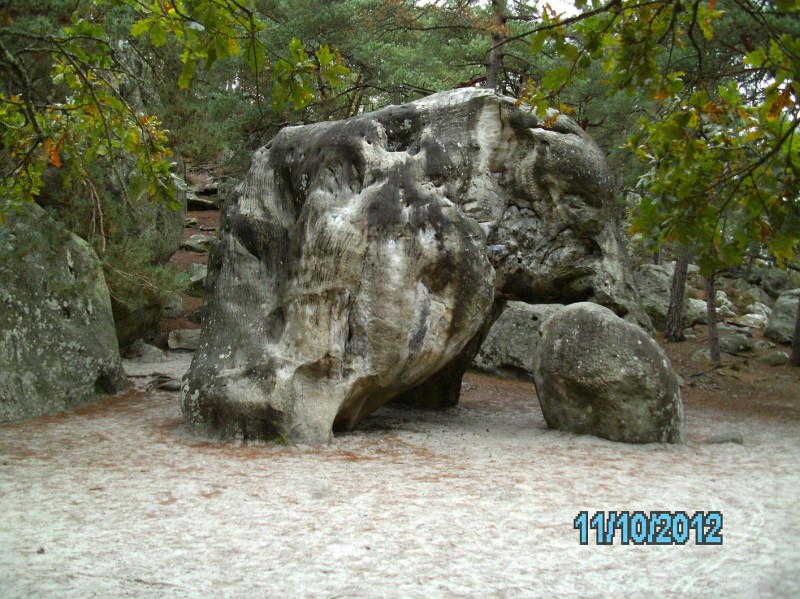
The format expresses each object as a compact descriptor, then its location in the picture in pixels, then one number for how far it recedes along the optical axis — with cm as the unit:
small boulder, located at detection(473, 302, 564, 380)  1280
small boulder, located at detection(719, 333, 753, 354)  1578
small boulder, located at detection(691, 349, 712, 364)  1438
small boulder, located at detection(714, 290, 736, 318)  1941
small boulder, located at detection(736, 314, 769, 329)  1889
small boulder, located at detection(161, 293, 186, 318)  1392
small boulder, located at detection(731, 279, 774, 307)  2120
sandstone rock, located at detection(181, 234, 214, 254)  1920
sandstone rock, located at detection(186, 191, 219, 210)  2370
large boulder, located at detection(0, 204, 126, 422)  794
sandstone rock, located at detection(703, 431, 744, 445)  740
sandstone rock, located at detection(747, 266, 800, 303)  2228
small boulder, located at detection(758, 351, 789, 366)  1471
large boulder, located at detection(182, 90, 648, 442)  697
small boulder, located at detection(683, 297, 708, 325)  1703
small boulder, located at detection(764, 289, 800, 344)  1694
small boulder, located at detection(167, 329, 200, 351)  1220
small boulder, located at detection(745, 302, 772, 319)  2014
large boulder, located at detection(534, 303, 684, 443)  701
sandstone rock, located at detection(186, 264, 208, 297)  1558
